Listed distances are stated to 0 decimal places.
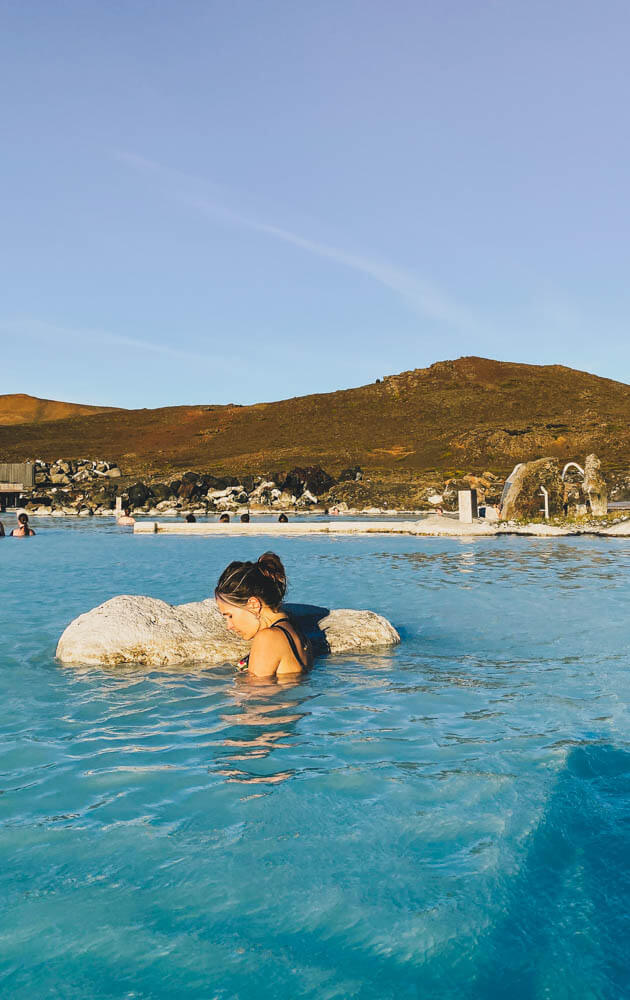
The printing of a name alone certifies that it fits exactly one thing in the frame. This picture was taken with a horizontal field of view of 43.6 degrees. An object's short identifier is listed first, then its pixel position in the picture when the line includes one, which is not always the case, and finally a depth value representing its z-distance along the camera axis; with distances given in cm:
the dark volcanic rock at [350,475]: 6022
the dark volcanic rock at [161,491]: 5521
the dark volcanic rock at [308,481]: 5534
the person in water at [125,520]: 3734
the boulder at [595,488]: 2919
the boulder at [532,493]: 3133
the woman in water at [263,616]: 573
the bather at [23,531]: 2777
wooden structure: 6500
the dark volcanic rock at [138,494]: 5256
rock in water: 750
